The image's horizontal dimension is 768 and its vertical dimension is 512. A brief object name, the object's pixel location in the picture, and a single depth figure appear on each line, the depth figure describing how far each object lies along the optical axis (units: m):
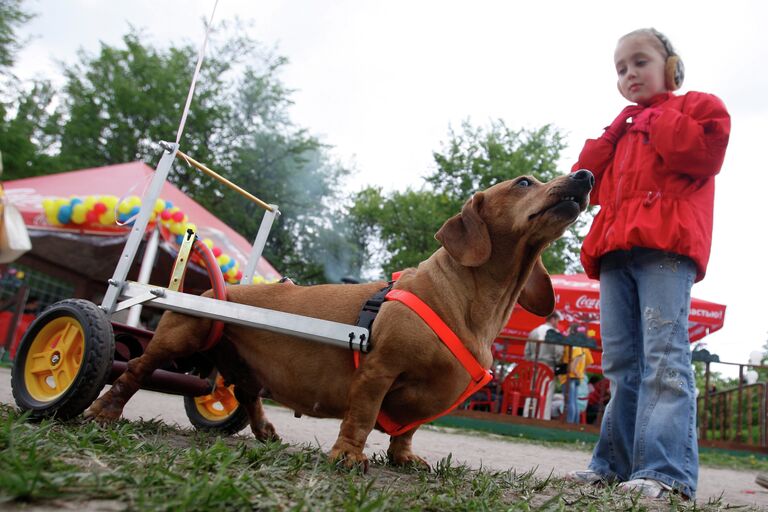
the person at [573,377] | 8.30
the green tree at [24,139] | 15.04
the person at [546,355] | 8.53
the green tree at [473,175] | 22.06
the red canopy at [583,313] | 8.95
